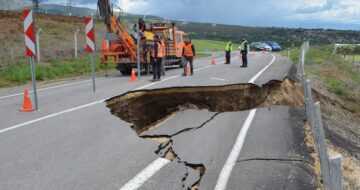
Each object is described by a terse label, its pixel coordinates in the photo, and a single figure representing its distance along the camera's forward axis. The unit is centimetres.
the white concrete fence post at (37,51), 2235
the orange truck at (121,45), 1959
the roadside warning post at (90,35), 1298
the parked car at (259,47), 5566
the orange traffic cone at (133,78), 1684
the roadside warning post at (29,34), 996
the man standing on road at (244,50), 2358
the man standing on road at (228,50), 2691
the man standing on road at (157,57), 1664
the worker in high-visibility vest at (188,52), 1930
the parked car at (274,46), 5619
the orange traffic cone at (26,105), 1016
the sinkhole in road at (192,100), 1018
